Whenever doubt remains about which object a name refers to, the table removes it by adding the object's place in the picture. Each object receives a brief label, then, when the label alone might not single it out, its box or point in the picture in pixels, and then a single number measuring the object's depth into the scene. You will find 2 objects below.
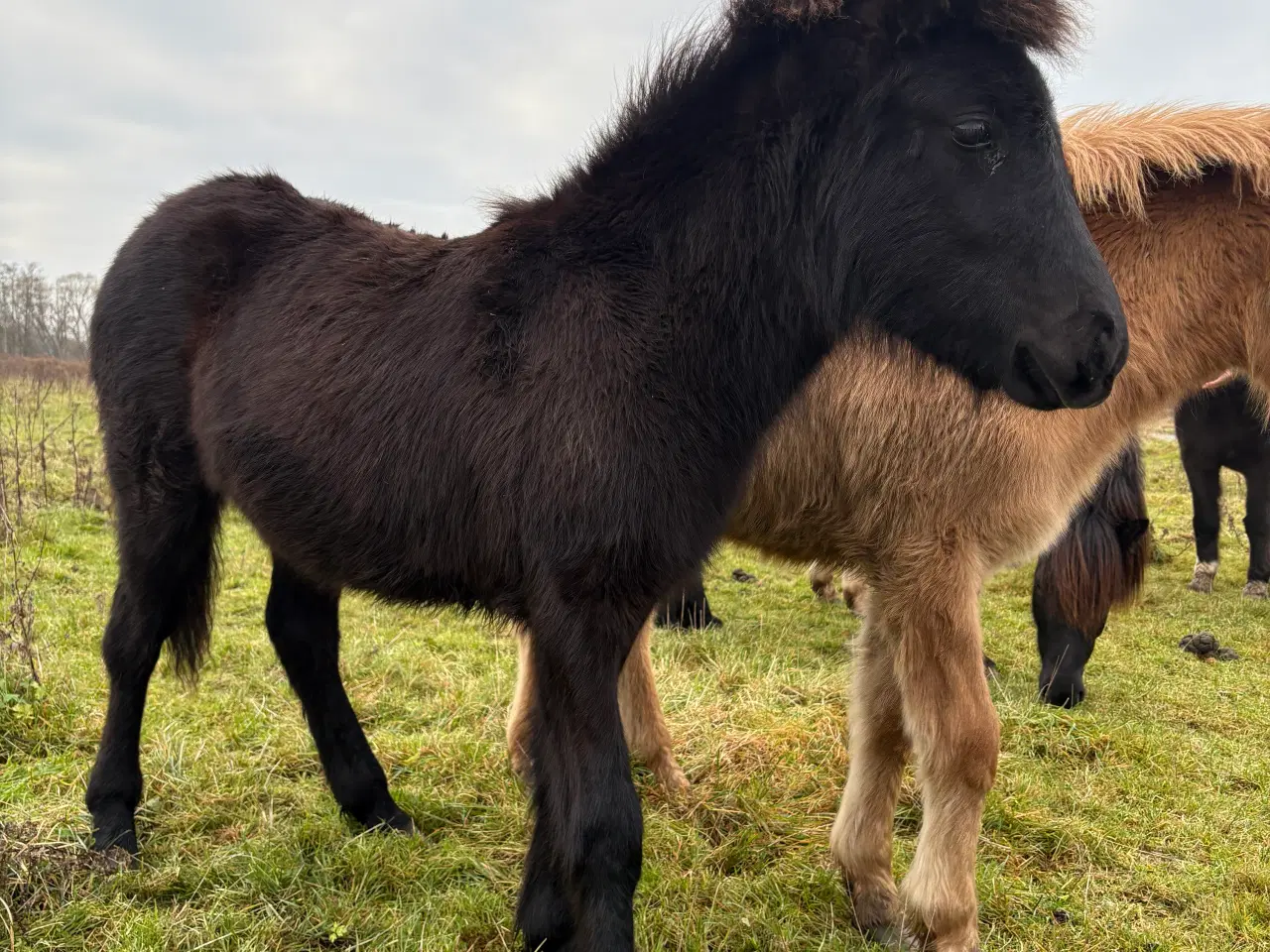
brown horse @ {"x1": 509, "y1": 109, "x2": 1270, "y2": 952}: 2.54
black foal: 1.83
